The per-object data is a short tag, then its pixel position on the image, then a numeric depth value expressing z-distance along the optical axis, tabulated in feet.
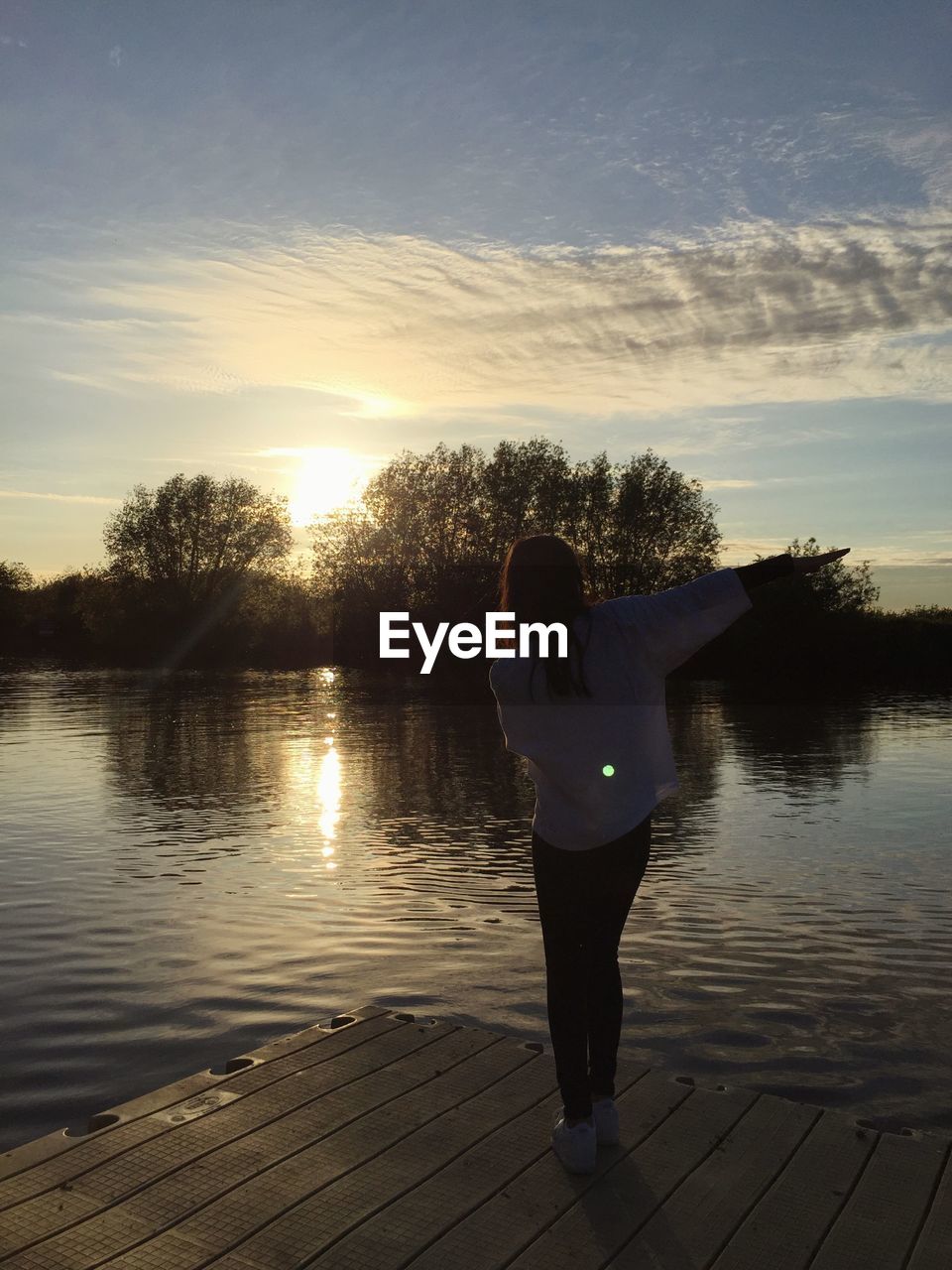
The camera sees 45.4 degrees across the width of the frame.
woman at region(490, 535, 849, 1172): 13.33
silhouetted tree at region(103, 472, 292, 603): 262.67
